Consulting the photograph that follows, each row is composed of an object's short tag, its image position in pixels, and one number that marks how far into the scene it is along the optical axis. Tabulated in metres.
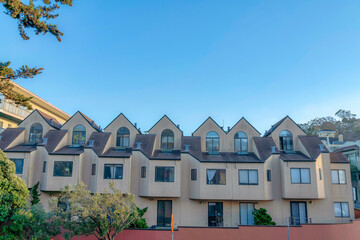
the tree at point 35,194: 26.04
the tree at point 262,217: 25.17
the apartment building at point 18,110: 37.16
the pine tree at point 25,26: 16.97
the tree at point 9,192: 19.08
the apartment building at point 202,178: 27.28
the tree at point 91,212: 19.70
